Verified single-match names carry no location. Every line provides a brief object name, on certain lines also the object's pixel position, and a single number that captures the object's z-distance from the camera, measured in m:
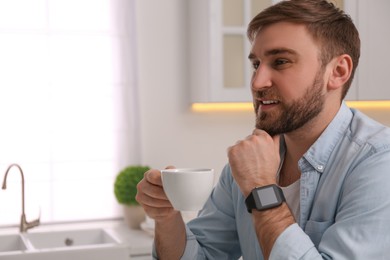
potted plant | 3.04
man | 1.39
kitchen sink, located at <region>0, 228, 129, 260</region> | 2.49
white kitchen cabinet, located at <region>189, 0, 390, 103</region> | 3.06
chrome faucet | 2.86
